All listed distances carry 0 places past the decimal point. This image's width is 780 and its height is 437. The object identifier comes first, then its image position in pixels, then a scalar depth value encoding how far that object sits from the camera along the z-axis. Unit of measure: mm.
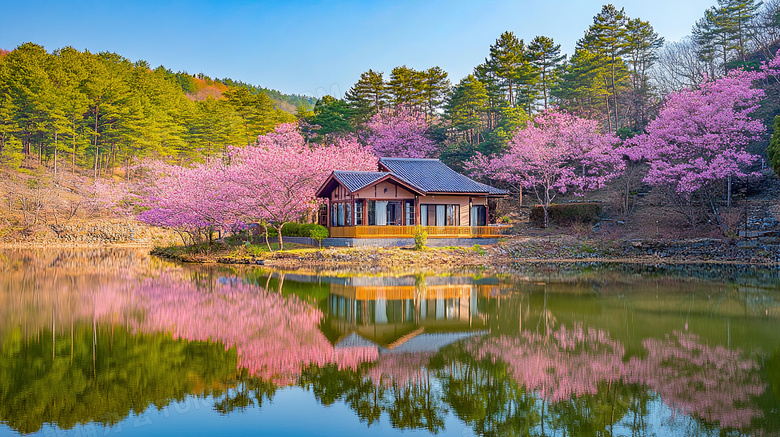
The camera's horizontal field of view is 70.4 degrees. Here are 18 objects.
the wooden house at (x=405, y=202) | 33656
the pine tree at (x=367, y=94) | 59000
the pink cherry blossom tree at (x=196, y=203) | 32531
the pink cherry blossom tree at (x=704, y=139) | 31516
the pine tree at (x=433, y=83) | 58094
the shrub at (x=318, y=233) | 31922
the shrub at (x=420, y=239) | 30922
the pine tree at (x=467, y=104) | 54406
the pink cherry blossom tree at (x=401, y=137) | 55562
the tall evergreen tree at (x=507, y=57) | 55384
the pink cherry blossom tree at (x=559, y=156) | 40594
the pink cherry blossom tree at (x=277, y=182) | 32062
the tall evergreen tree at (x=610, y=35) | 50406
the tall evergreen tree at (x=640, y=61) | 50784
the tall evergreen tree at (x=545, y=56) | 56969
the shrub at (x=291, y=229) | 37141
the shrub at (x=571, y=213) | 37469
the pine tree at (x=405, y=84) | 57750
